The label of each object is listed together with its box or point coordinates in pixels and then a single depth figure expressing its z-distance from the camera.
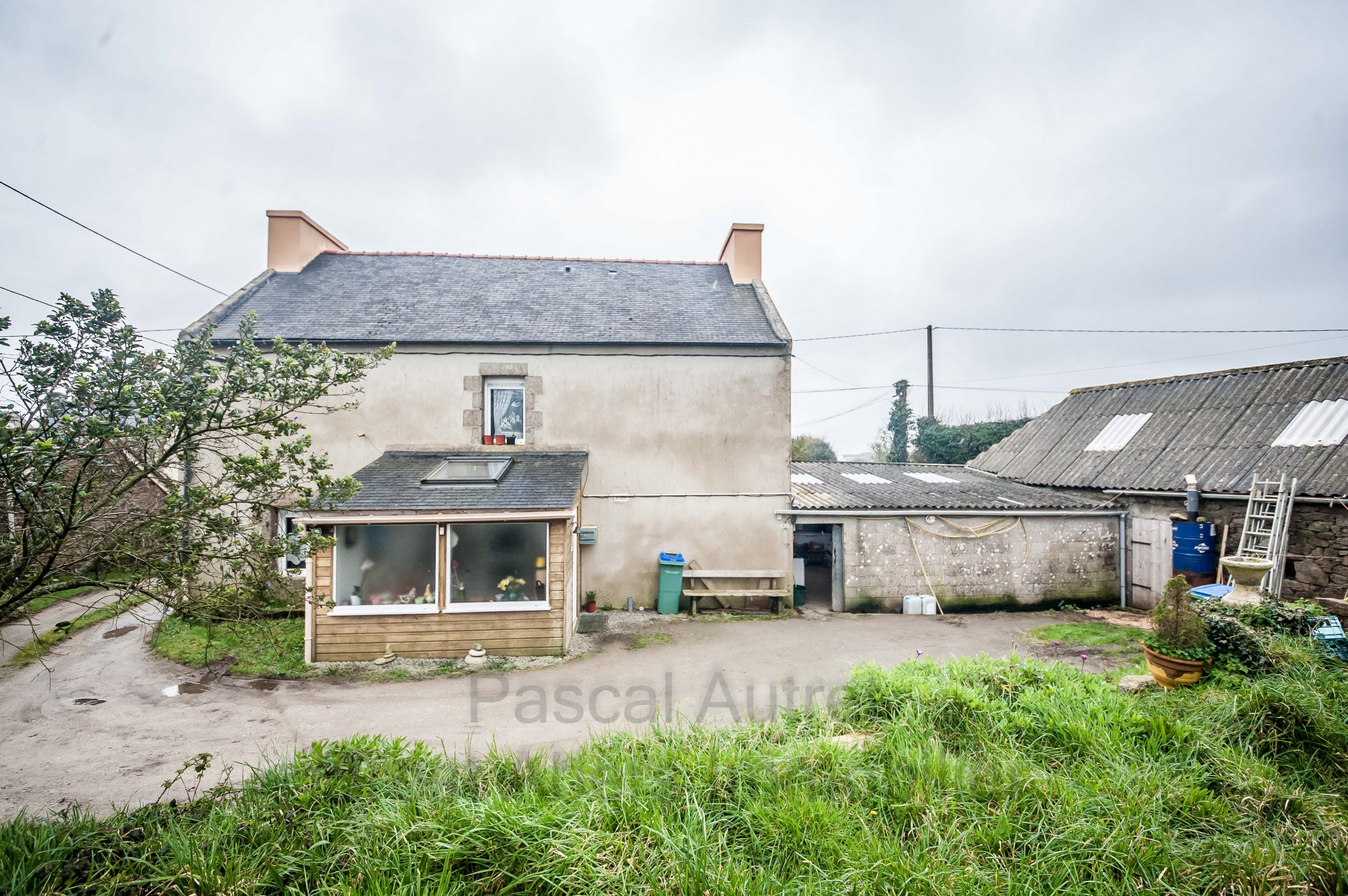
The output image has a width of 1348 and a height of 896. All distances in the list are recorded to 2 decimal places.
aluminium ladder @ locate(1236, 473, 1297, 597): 8.95
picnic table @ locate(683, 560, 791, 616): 10.98
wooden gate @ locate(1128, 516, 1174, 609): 10.83
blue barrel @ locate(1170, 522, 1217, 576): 10.09
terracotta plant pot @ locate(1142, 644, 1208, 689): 5.55
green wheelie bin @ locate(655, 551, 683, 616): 11.05
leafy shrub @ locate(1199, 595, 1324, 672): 5.49
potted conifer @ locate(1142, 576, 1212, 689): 5.59
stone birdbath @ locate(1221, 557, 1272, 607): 7.00
